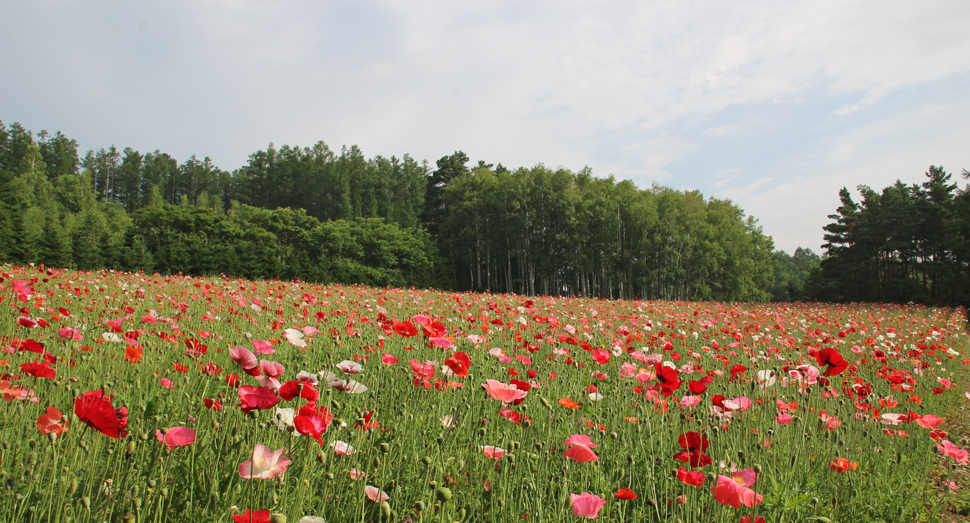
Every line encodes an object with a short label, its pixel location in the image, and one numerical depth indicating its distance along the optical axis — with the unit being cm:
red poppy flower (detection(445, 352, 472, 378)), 185
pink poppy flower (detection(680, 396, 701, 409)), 202
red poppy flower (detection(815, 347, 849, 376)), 190
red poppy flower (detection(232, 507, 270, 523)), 102
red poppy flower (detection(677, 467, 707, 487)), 135
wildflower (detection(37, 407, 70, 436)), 123
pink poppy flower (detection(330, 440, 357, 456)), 142
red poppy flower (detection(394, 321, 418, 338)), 205
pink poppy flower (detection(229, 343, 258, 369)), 145
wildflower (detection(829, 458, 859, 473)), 192
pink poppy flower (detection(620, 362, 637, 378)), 249
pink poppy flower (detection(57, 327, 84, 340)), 208
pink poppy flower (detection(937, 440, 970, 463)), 173
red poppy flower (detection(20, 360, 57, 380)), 142
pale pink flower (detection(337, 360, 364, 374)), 177
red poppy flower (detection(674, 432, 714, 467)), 147
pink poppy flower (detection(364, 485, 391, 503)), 135
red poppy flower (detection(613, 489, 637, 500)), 143
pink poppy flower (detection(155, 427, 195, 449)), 114
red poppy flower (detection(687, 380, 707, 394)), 176
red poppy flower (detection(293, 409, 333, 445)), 112
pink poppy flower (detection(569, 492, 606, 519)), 122
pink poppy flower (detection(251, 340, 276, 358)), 187
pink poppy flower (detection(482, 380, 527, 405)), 159
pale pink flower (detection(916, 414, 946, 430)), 184
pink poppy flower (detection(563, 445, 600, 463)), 136
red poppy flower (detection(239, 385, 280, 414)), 120
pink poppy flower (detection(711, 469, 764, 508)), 119
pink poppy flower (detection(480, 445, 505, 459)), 166
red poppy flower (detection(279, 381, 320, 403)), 135
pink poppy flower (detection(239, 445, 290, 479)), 113
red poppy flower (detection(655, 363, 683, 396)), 175
